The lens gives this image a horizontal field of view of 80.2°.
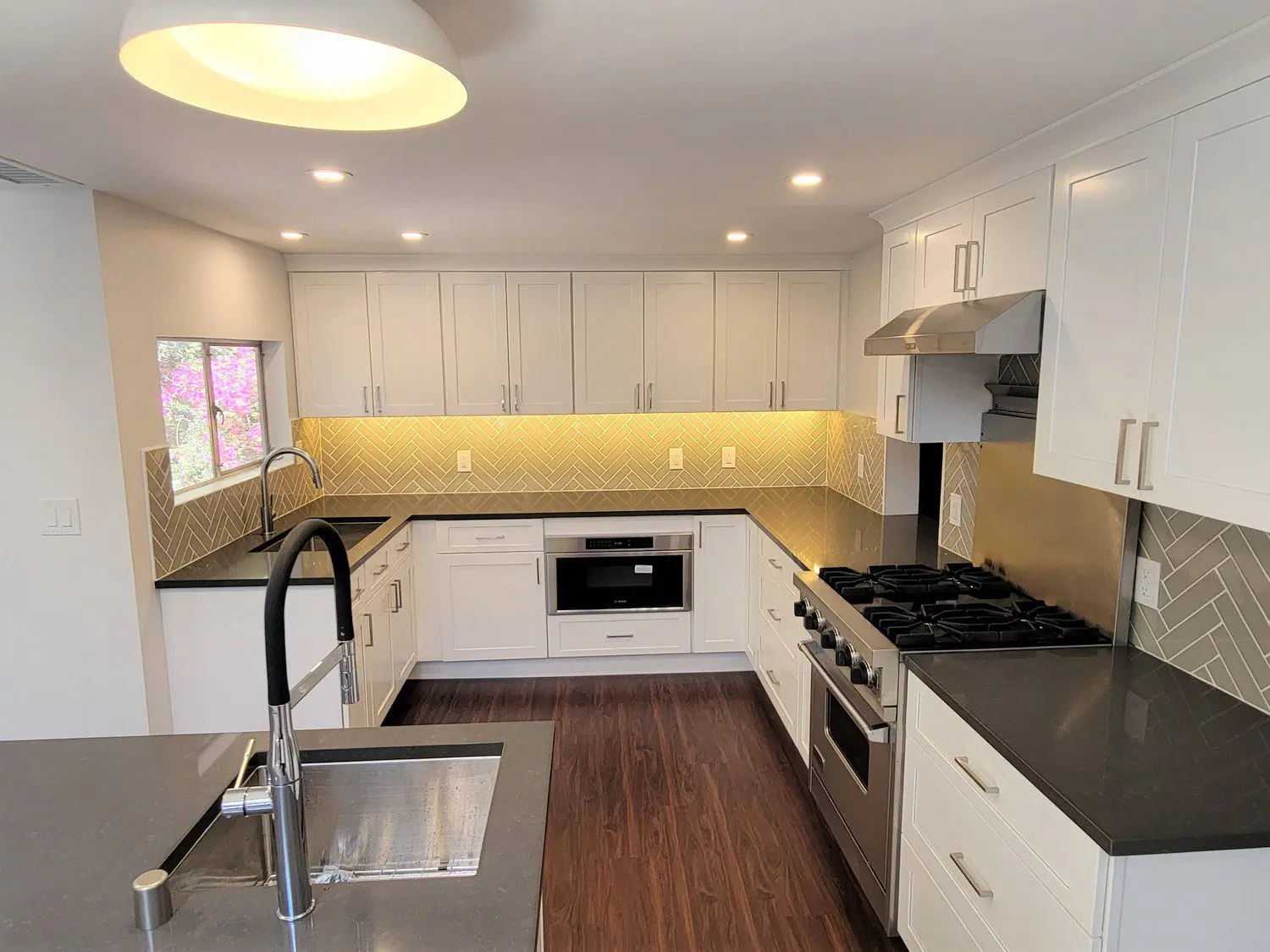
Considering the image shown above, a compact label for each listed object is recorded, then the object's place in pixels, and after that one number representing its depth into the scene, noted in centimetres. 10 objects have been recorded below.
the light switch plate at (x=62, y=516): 254
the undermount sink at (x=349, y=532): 324
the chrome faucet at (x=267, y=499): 328
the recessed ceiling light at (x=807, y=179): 230
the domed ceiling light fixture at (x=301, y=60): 85
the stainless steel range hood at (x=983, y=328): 196
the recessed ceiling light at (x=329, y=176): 220
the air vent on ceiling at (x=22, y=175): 209
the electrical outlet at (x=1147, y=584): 197
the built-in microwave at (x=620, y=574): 396
